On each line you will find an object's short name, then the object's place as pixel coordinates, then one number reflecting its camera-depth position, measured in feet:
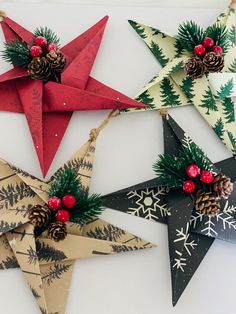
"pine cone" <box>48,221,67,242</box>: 2.67
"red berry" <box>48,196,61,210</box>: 2.73
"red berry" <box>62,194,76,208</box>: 2.75
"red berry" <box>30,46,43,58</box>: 3.03
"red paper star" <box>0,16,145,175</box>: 2.98
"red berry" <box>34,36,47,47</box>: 3.08
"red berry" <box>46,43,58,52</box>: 3.07
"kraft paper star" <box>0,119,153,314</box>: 2.72
